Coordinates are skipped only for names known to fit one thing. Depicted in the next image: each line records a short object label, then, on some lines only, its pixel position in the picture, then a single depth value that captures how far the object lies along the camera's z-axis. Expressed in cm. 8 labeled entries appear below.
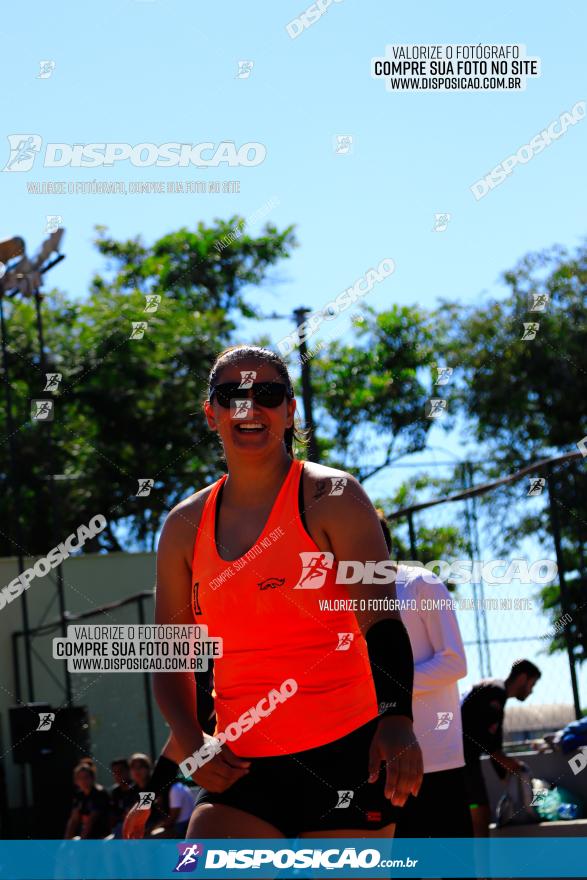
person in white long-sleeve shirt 827
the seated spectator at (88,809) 1948
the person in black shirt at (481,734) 1061
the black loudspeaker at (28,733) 2428
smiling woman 557
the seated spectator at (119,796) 1919
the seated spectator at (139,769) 1906
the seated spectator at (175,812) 1576
